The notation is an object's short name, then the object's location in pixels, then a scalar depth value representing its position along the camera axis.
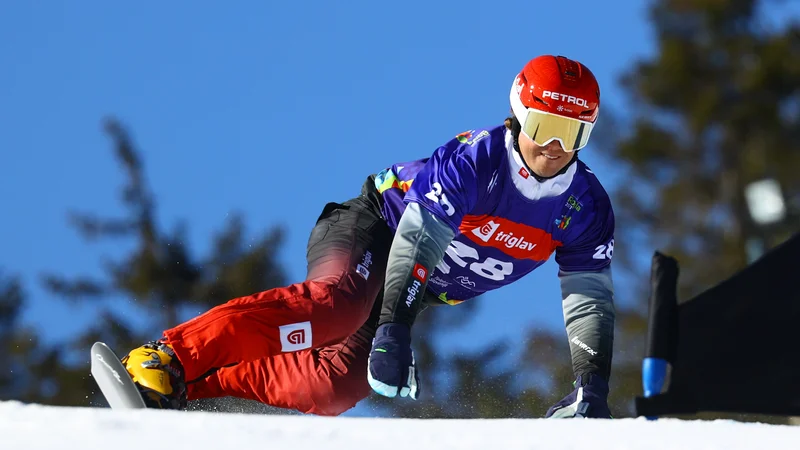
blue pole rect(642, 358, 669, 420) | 9.31
